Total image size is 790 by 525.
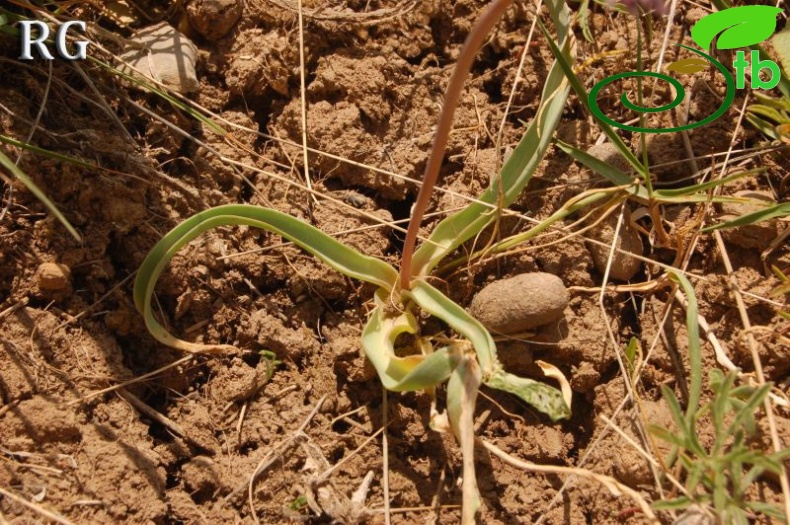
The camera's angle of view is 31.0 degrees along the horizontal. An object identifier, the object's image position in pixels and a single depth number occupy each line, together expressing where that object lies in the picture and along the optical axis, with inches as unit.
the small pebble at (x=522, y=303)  19.3
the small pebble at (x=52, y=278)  19.0
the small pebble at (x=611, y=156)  20.6
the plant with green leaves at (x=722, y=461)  17.0
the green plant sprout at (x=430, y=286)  17.9
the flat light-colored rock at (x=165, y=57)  20.6
